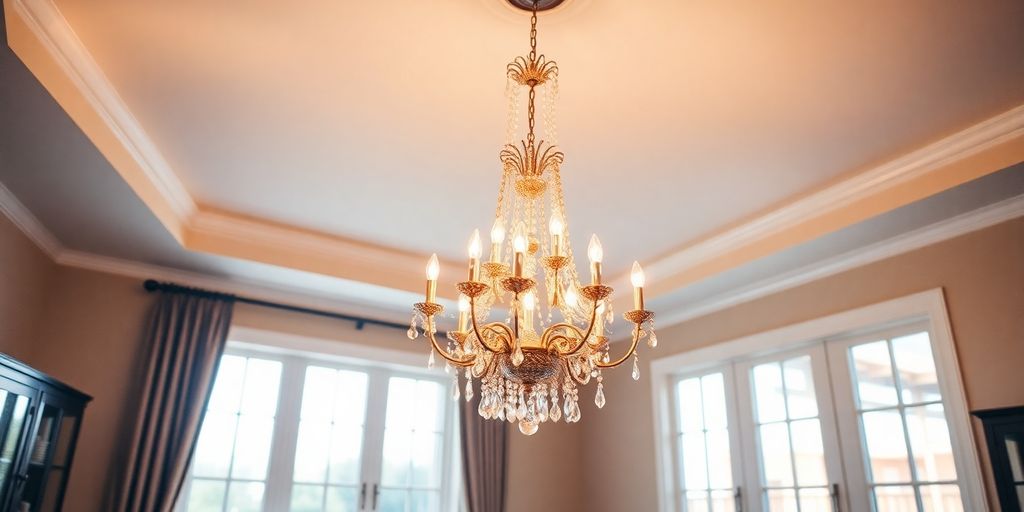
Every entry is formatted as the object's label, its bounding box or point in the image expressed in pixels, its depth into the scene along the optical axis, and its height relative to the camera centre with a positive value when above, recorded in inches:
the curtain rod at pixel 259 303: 167.0 +47.6
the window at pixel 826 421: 134.0 +18.6
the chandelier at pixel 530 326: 85.4 +22.0
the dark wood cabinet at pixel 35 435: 118.9 +10.5
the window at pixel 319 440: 174.2 +15.3
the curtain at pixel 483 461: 194.1 +11.5
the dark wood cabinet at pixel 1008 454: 111.0 +9.0
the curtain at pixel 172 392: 152.9 +23.0
